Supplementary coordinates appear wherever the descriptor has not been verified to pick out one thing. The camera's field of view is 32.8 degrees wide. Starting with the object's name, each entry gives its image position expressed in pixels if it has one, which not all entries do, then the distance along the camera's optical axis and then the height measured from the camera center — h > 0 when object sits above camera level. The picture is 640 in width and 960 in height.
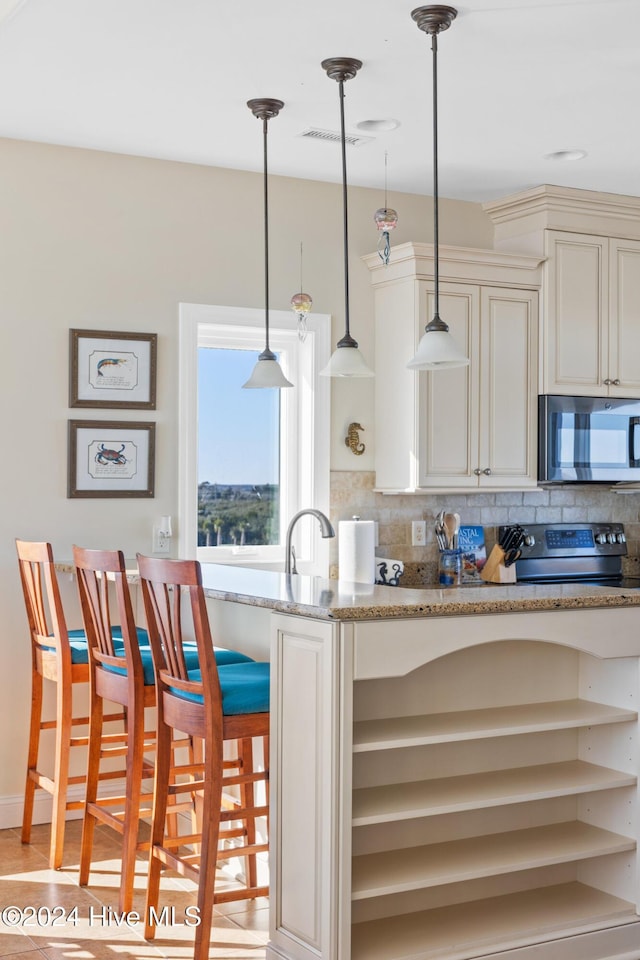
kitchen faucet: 3.73 -0.11
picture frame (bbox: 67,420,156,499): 4.33 +0.15
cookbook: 4.99 -0.24
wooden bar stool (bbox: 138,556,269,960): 2.83 -0.59
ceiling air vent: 4.13 +1.39
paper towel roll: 4.35 -0.22
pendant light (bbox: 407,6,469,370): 3.03 +0.48
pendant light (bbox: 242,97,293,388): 3.71 +0.46
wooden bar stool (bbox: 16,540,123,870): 3.72 -0.62
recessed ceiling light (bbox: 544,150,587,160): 4.36 +1.39
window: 4.70 +0.25
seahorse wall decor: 4.88 +0.26
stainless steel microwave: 4.88 +0.27
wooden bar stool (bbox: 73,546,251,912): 3.28 -0.59
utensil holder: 4.88 -0.32
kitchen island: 2.61 -0.73
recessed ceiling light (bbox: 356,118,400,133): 3.98 +1.38
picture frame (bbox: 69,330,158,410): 4.34 +0.52
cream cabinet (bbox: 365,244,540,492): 4.66 +0.52
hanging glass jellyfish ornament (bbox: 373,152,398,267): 3.97 +1.02
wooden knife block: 4.92 -0.33
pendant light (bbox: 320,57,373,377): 3.39 +0.48
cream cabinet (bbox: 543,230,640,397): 4.90 +0.84
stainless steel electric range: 5.16 -0.27
